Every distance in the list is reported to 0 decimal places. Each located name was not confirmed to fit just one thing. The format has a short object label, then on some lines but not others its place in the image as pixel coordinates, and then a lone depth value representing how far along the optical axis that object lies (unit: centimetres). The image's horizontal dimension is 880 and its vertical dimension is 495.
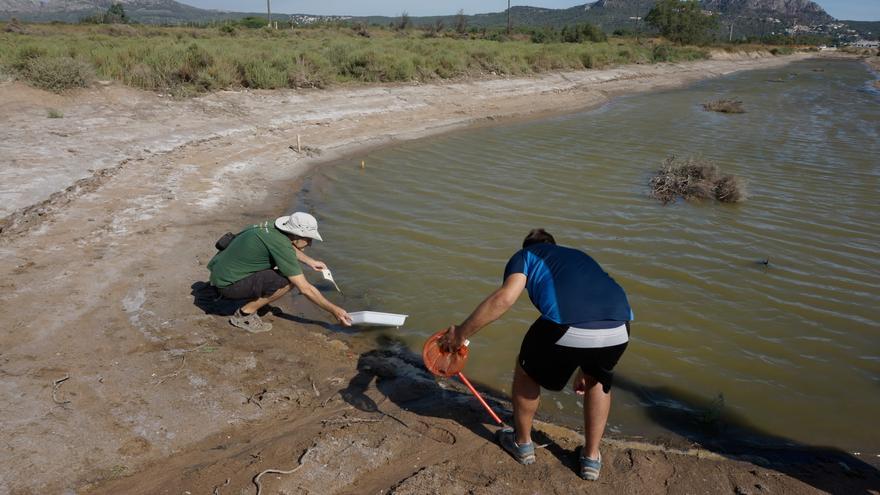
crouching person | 508
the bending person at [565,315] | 322
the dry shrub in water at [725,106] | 2288
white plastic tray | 498
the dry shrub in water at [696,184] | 1029
